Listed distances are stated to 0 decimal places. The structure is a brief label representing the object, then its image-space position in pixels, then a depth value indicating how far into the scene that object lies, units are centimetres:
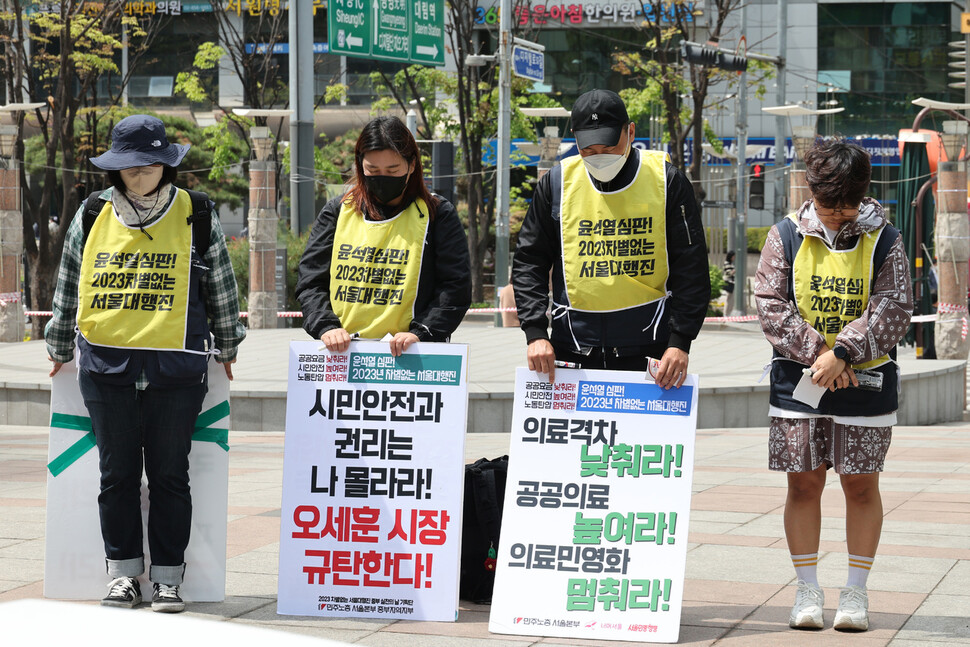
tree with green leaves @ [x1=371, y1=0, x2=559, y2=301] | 2897
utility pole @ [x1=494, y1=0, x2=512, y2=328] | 2344
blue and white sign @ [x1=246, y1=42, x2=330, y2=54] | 4741
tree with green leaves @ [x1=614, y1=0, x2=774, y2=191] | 2766
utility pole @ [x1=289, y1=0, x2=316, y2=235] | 2156
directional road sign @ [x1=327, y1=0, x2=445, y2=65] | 2041
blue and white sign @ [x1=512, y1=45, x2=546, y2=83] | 2217
